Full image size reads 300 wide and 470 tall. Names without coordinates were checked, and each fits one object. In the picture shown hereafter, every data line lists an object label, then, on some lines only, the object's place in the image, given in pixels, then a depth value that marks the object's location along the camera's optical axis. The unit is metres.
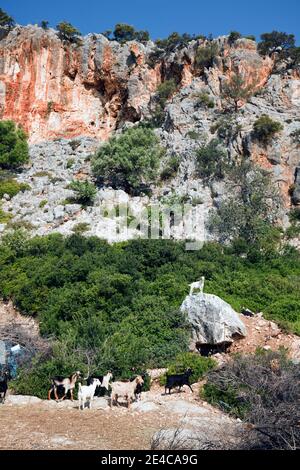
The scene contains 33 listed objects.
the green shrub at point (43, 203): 29.00
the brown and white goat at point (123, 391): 10.42
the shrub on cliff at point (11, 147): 36.78
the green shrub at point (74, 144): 39.75
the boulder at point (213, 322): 13.75
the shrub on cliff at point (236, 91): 36.91
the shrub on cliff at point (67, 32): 44.81
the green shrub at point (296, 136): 30.88
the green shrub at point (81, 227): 25.17
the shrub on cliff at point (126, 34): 47.03
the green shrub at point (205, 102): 37.34
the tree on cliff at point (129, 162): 31.19
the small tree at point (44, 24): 45.50
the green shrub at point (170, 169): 32.62
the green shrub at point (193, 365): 12.06
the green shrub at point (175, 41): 42.22
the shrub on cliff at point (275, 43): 39.94
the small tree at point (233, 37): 39.62
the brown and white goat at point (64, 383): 10.91
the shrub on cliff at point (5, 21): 44.72
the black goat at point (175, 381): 11.18
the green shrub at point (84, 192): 28.75
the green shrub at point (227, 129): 32.53
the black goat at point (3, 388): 10.66
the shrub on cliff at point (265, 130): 31.11
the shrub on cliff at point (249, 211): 25.17
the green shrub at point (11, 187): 31.34
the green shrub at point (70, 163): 35.78
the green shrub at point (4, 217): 27.50
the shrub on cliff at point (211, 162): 30.33
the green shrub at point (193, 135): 34.12
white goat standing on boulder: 17.00
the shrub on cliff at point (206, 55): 39.59
